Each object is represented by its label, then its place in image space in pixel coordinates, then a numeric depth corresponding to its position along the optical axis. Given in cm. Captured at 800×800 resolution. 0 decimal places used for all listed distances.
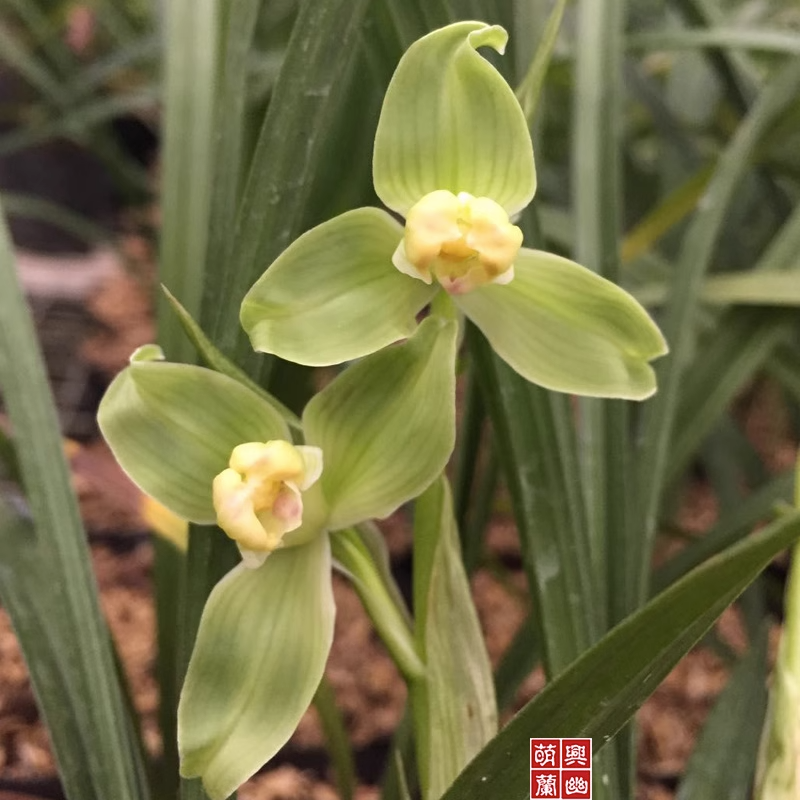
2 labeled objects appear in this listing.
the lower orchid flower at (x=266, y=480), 9
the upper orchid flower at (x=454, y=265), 9
